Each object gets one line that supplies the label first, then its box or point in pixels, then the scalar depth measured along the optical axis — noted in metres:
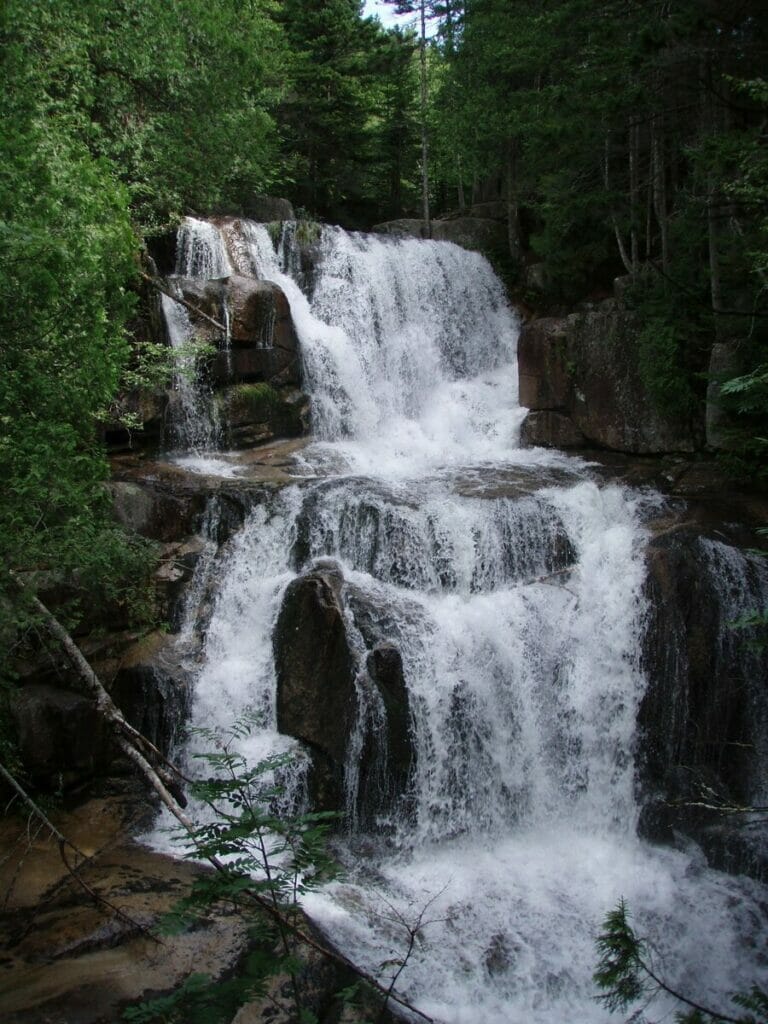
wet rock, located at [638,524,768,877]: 8.27
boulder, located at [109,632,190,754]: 8.91
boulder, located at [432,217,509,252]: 19.38
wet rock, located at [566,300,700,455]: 12.22
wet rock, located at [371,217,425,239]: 21.23
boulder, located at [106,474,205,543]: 10.27
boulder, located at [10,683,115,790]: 8.06
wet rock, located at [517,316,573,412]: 13.63
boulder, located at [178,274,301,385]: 13.66
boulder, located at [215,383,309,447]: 13.45
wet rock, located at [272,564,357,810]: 8.44
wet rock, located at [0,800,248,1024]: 5.54
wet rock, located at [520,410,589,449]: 13.45
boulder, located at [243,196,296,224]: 19.44
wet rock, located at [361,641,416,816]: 8.32
